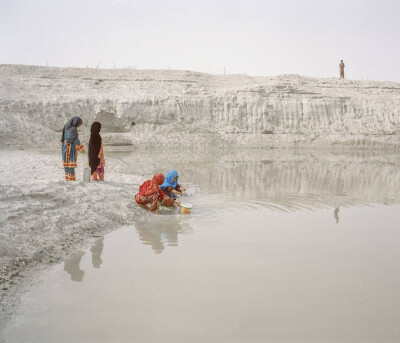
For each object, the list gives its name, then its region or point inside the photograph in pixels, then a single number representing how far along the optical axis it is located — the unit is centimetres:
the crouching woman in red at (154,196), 725
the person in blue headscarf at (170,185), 761
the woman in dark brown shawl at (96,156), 886
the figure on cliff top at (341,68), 2994
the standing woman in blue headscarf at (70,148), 823
